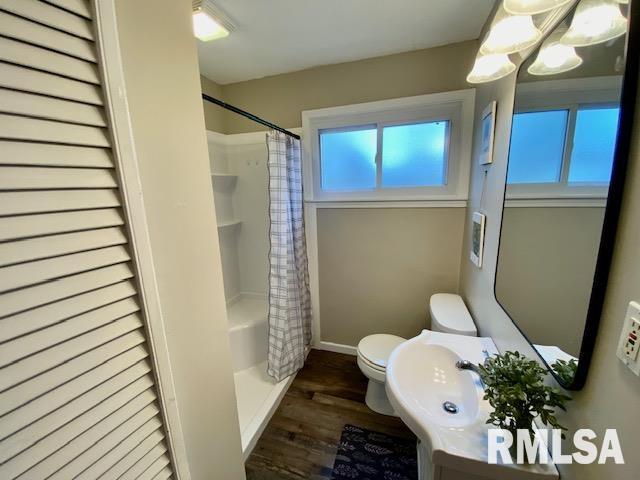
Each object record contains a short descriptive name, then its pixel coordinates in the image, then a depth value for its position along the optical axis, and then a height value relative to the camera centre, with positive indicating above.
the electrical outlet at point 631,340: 0.47 -0.31
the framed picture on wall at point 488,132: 1.25 +0.30
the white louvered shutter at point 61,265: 0.40 -0.12
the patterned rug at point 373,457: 1.34 -1.55
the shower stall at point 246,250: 2.04 -0.55
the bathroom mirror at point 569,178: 0.55 +0.02
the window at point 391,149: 1.75 +0.34
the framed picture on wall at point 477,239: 1.35 -0.30
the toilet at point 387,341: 1.44 -1.12
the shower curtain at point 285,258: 1.77 -0.50
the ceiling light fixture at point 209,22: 1.25 +0.99
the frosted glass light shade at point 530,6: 0.68 +0.52
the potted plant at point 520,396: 0.66 -0.58
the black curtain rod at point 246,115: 1.33 +0.51
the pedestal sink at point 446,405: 0.69 -0.78
